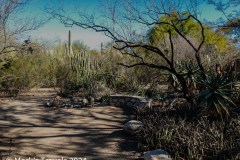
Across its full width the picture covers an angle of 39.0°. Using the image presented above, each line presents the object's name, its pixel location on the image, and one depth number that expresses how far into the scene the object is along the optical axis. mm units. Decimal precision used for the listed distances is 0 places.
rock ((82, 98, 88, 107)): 11127
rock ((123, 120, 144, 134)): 7398
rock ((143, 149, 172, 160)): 5453
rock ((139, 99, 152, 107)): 10274
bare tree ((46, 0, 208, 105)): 9055
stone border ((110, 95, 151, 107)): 10439
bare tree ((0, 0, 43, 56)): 11590
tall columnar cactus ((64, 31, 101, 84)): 14972
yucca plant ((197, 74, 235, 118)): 7301
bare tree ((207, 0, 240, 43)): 13592
